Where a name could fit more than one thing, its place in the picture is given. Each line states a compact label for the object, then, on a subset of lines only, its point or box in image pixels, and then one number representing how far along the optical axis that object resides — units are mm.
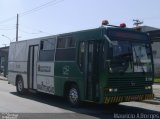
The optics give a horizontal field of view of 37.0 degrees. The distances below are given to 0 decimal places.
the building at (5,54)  27933
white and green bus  8179
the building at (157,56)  37601
